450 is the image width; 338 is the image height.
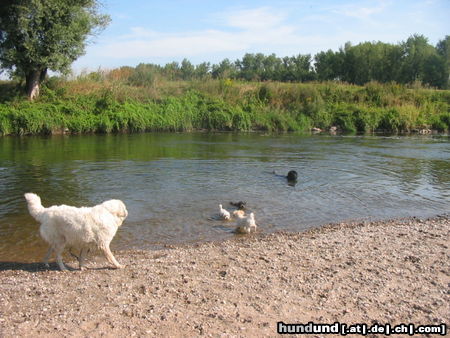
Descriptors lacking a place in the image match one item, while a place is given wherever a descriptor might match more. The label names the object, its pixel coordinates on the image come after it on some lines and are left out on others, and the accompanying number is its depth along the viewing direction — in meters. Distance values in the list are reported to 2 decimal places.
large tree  31.30
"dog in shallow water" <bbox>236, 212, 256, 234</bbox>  10.70
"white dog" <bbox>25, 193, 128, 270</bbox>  7.51
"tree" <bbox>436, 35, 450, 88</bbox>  66.38
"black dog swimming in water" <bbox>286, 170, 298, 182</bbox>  17.21
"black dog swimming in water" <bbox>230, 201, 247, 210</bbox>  12.83
